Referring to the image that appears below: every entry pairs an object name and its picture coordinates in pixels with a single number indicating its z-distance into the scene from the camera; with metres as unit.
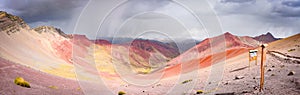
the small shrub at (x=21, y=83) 29.77
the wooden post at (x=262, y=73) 20.41
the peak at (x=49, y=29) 106.19
